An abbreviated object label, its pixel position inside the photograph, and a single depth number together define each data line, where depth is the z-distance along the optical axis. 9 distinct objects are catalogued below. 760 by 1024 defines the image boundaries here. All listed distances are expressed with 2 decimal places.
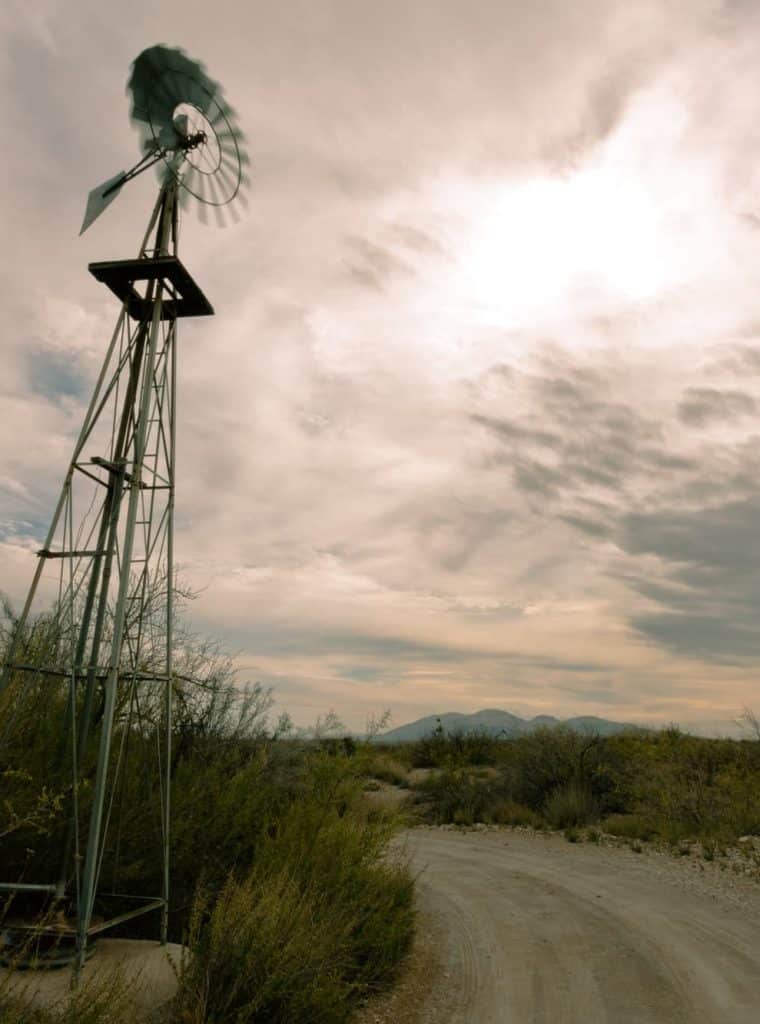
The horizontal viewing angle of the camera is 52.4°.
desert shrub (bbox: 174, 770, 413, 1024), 5.54
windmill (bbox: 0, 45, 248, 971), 6.55
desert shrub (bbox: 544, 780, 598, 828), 17.31
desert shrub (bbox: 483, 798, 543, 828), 17.69
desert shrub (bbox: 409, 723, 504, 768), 25.66
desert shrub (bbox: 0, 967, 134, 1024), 4.44
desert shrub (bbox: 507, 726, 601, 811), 19.83
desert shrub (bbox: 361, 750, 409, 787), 23.98
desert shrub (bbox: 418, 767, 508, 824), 18.94
